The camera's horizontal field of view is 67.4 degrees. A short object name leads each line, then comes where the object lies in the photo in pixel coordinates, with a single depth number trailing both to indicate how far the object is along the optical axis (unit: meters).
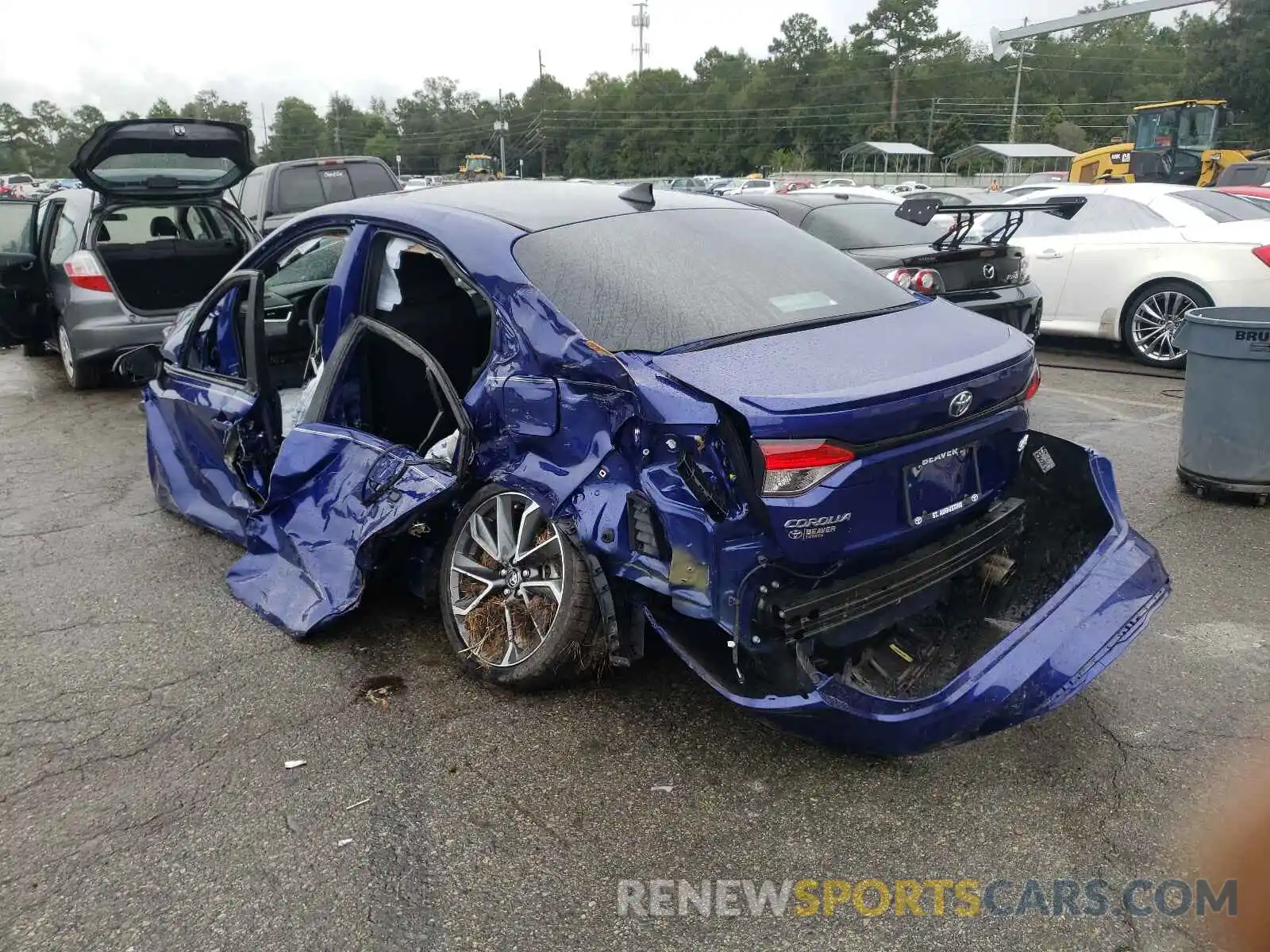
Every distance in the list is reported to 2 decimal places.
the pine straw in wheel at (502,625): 3.28
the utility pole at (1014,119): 65.69
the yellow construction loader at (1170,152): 21.53
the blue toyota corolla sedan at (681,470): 2.62
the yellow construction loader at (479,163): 48.72
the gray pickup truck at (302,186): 11.09
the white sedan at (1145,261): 7.77
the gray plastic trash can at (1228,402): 4.88
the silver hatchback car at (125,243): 7.70
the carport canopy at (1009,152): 46.22
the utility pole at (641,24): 97.00
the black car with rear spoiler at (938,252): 7.04
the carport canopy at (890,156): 52.97
